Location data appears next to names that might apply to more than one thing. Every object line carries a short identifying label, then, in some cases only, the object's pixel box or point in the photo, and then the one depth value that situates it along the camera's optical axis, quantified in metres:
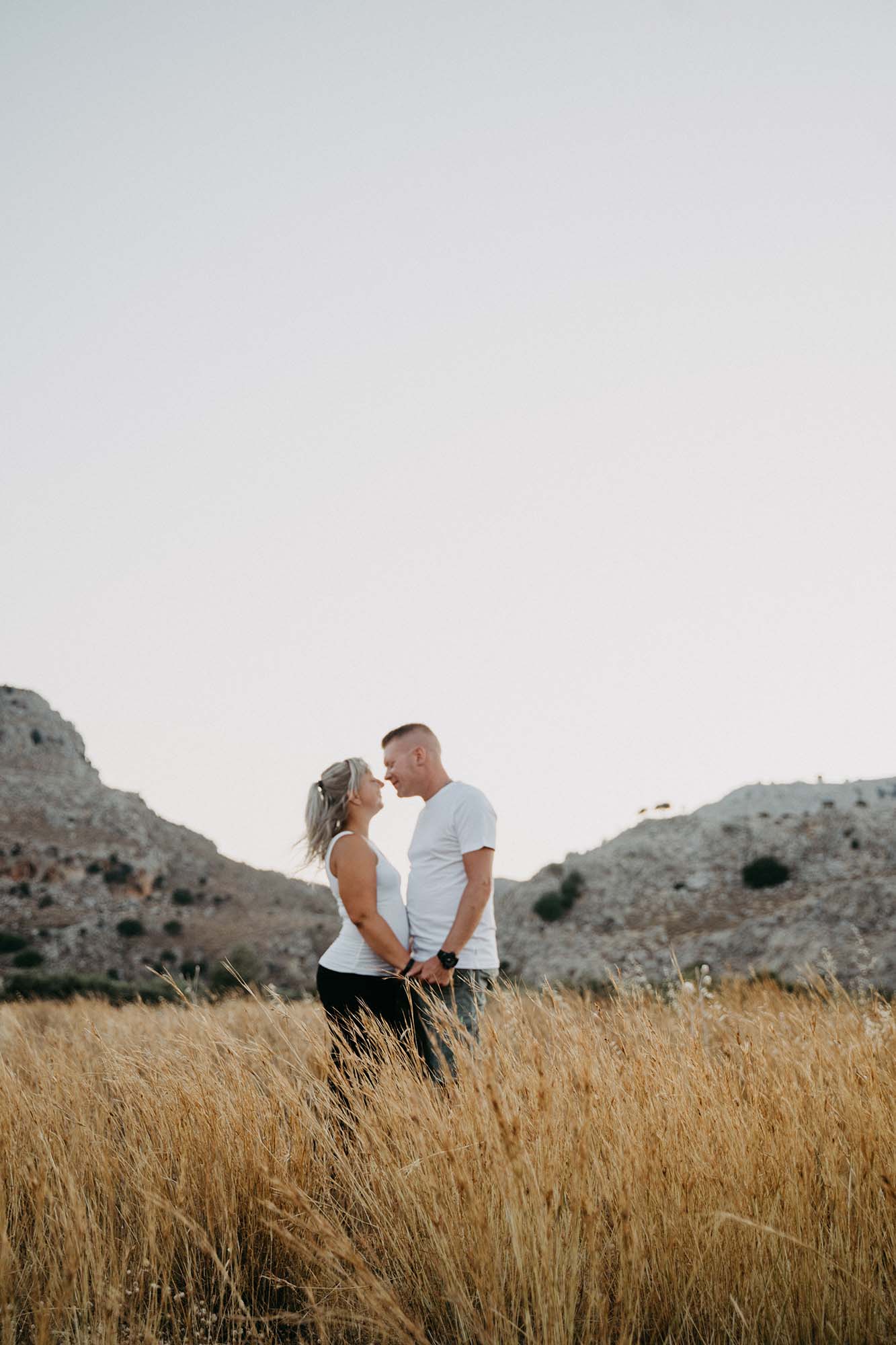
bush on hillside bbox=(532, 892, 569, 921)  38.44
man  3.93
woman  3.87
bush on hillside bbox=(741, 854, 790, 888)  36.06
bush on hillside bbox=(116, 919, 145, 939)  50.59
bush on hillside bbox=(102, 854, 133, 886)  57.03
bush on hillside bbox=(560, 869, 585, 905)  39.19
